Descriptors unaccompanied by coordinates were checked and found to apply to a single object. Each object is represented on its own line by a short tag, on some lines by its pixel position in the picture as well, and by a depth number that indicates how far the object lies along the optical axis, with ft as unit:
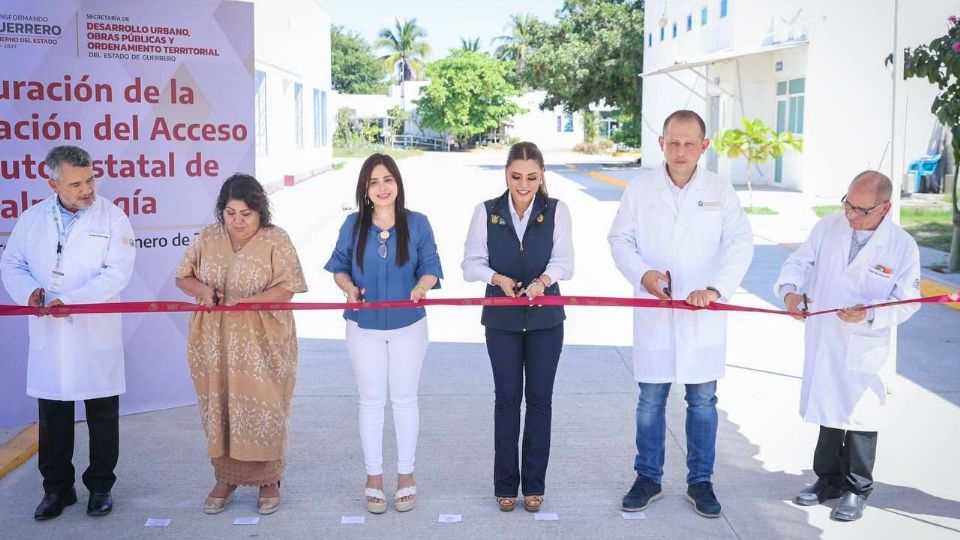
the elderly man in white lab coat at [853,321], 15.33
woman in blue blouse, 15.51
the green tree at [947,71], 31.86
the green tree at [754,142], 64.95
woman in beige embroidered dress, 15.55
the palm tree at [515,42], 281.54
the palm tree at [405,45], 306.76
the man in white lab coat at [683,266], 15.48
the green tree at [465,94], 214.48
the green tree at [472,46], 316.19
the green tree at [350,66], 280.72
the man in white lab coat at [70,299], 15.55
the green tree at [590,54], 128.67
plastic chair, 69.36
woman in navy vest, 15.38
